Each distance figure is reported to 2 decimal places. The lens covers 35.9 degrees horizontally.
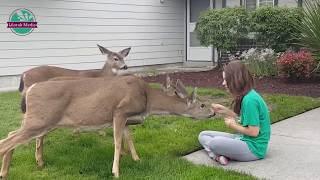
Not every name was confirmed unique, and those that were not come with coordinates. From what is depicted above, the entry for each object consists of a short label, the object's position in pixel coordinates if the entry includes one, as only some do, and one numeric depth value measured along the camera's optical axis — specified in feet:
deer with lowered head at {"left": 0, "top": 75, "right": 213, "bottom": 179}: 17.62
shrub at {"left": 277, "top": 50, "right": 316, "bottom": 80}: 41.81
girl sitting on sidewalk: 19.89
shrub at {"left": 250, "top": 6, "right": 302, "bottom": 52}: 49.16
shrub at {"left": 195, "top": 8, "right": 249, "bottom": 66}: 52.31
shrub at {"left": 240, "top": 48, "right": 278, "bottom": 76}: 46.93
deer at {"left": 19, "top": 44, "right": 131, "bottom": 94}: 24.03
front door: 65.15
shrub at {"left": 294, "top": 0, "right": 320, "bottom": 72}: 42.34
